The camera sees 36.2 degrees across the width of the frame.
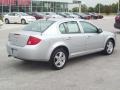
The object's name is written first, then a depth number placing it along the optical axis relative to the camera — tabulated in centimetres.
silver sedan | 503
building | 3789
